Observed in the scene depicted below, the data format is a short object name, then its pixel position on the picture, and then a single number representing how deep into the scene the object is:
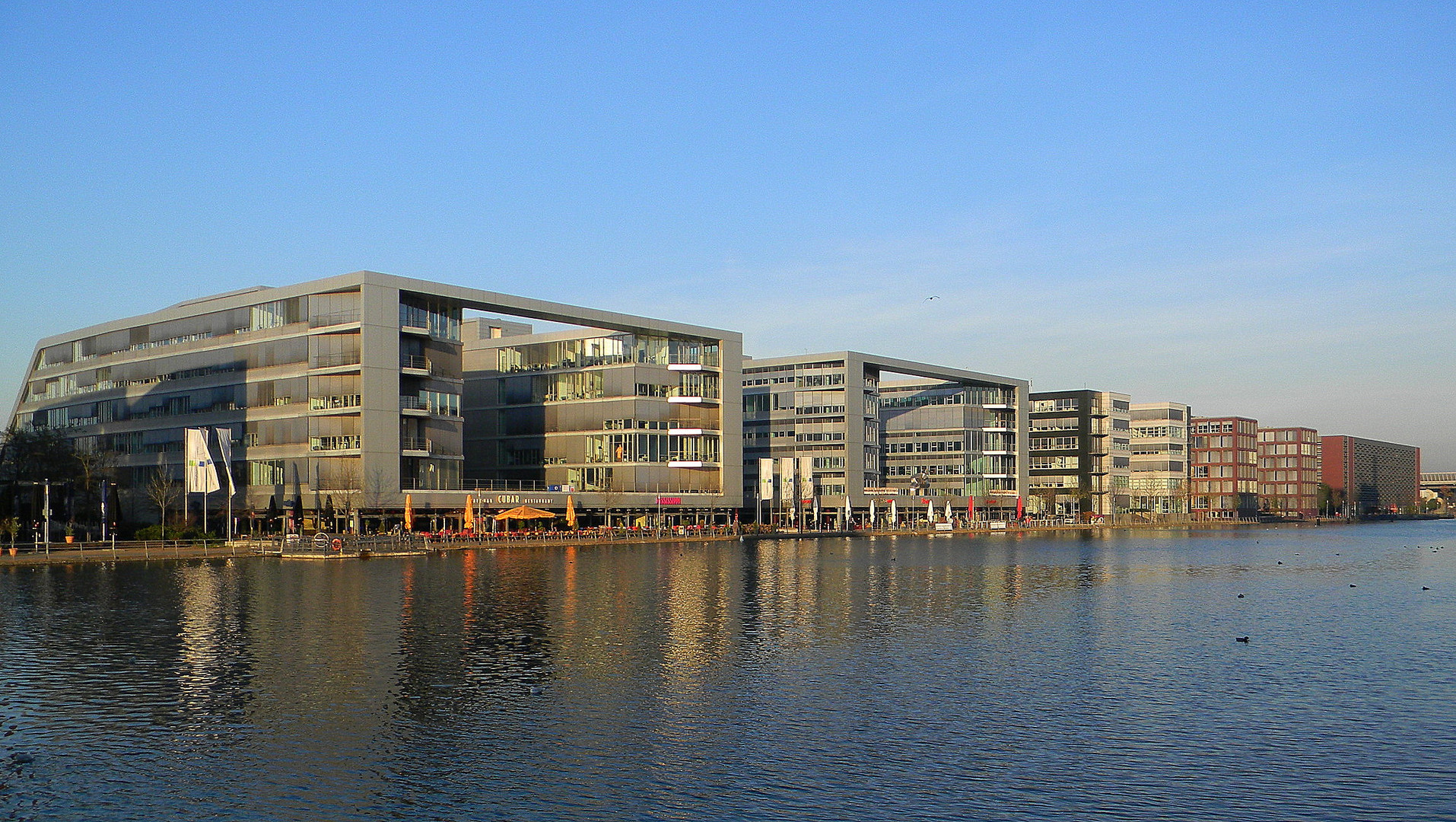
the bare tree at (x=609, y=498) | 137.12
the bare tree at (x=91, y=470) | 114.19
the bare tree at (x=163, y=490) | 107.26
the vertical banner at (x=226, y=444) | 99.75
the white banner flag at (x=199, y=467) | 96.19
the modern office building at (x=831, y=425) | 180.38
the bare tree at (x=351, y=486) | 108.44
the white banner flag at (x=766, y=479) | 148.75
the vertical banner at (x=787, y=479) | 151.75
